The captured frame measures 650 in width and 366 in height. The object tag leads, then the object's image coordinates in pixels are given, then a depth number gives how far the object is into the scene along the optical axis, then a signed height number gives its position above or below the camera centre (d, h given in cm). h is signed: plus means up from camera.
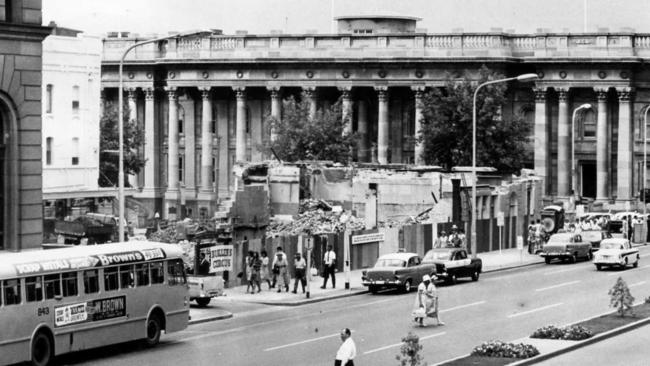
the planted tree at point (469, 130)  9600 +345
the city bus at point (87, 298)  3712 -276
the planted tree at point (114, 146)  9612 +268
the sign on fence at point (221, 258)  5522 -247
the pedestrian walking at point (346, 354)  3181 -331
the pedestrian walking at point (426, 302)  4522 -325
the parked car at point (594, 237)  7419 -231
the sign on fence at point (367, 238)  6638 -214
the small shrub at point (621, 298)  4628 -320
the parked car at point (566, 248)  7069 -268
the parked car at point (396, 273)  5603 -302
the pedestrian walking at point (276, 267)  5670 -283
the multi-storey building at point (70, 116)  7681 +343
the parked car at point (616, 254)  6581 -278
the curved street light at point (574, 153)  10019 +215
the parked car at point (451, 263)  5938 -287
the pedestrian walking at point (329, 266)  5825 -289
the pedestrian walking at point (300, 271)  5584 -293
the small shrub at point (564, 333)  4122 -377
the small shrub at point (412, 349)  3303 -336
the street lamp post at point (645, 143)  9987 +280
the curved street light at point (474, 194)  6954 -31
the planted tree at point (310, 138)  10012 +305
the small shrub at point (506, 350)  3778 -387
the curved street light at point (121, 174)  4791 +37
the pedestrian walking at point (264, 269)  5694 -295
